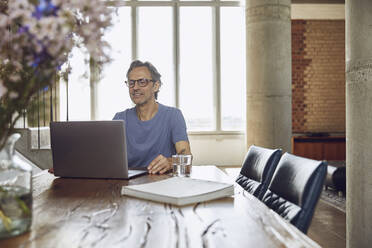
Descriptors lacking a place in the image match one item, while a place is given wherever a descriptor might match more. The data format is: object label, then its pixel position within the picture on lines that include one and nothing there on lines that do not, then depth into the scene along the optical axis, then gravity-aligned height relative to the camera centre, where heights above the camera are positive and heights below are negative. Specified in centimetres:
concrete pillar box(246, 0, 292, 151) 448 +71
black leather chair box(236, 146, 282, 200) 150 -24
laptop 141 -12
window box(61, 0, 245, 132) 679 +129
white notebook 106 -24
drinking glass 161 -22
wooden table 73 -26
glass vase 76 -17
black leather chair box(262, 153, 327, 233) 107 -24
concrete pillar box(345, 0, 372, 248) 178 +0
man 222 -2
